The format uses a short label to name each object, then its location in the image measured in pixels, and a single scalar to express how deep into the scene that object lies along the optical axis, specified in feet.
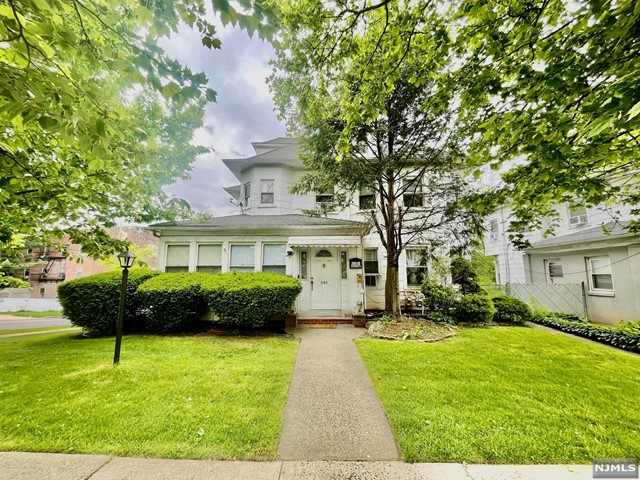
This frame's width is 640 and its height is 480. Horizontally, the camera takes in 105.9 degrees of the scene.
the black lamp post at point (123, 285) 16.53
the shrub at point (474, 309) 28.19
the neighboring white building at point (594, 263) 28.96
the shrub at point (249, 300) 23.71
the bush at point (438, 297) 29.32
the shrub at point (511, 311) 29.76
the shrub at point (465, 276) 32.37
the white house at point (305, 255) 30.27
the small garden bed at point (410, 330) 22.72
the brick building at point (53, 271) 86.99
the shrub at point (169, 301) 24.41
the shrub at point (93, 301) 24.57
